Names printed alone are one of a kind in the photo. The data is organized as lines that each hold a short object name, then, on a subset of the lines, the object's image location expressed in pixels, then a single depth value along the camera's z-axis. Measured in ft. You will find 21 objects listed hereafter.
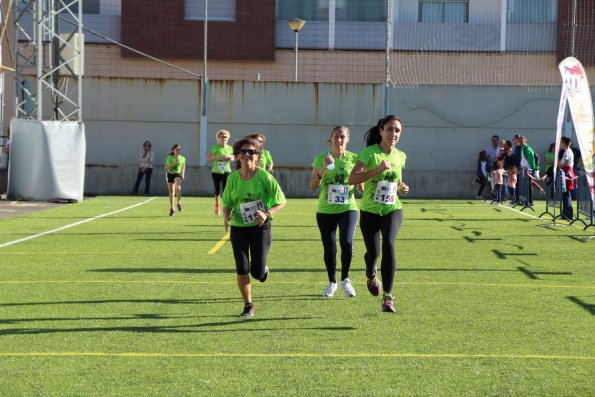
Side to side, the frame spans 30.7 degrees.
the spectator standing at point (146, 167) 110.63
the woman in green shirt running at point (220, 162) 72.49
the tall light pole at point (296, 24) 124.47
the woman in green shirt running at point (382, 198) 32.01
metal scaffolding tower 93.61
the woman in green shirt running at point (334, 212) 36.04
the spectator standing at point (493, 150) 109.33
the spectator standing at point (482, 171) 109.60
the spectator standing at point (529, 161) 89.61
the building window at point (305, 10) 141.59
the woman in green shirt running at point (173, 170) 77.41
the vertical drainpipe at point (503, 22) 133.90
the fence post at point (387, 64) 103.77
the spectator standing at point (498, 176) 99.14
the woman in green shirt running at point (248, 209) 30.58
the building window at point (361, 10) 142.31
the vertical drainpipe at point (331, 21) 141.18
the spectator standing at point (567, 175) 70.44
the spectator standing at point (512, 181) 94.38
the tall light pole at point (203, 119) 112.78
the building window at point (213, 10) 141.08
